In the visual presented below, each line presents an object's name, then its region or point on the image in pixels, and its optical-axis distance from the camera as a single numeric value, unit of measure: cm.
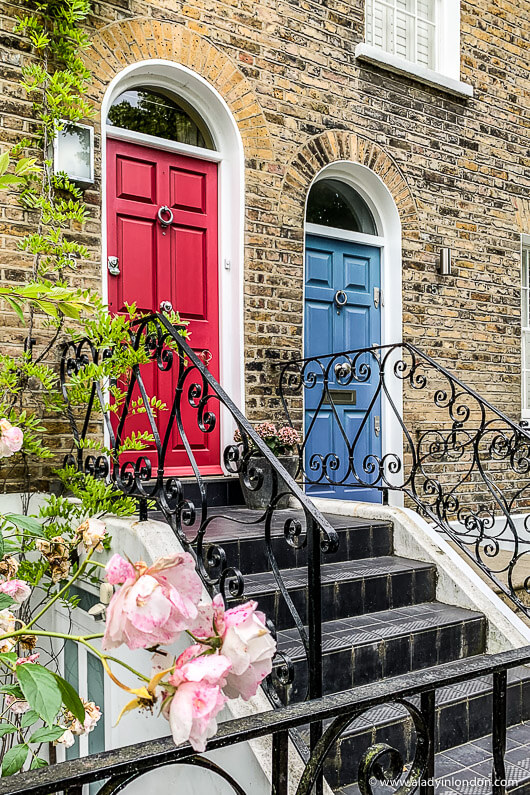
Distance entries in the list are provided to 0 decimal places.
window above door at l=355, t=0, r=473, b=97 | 572
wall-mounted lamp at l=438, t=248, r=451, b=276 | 583
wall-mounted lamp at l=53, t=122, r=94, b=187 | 387
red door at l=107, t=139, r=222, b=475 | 435
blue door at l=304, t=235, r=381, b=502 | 518
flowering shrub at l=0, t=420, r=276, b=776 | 74
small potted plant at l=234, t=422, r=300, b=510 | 419
